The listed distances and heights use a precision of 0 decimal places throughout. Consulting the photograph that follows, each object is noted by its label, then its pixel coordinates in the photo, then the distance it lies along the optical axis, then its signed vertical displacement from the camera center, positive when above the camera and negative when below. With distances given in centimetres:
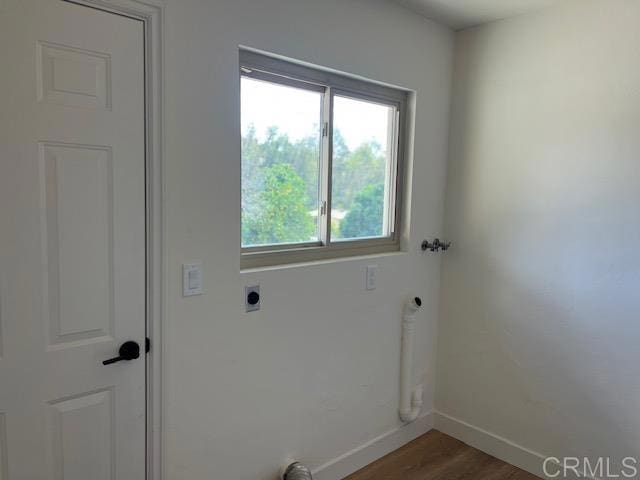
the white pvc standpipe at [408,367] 264 -92
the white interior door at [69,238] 135 -12
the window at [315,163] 197 +21
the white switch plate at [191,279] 172 -29
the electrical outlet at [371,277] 242 -36
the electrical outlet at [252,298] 192 -39
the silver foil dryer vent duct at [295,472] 204 -119
